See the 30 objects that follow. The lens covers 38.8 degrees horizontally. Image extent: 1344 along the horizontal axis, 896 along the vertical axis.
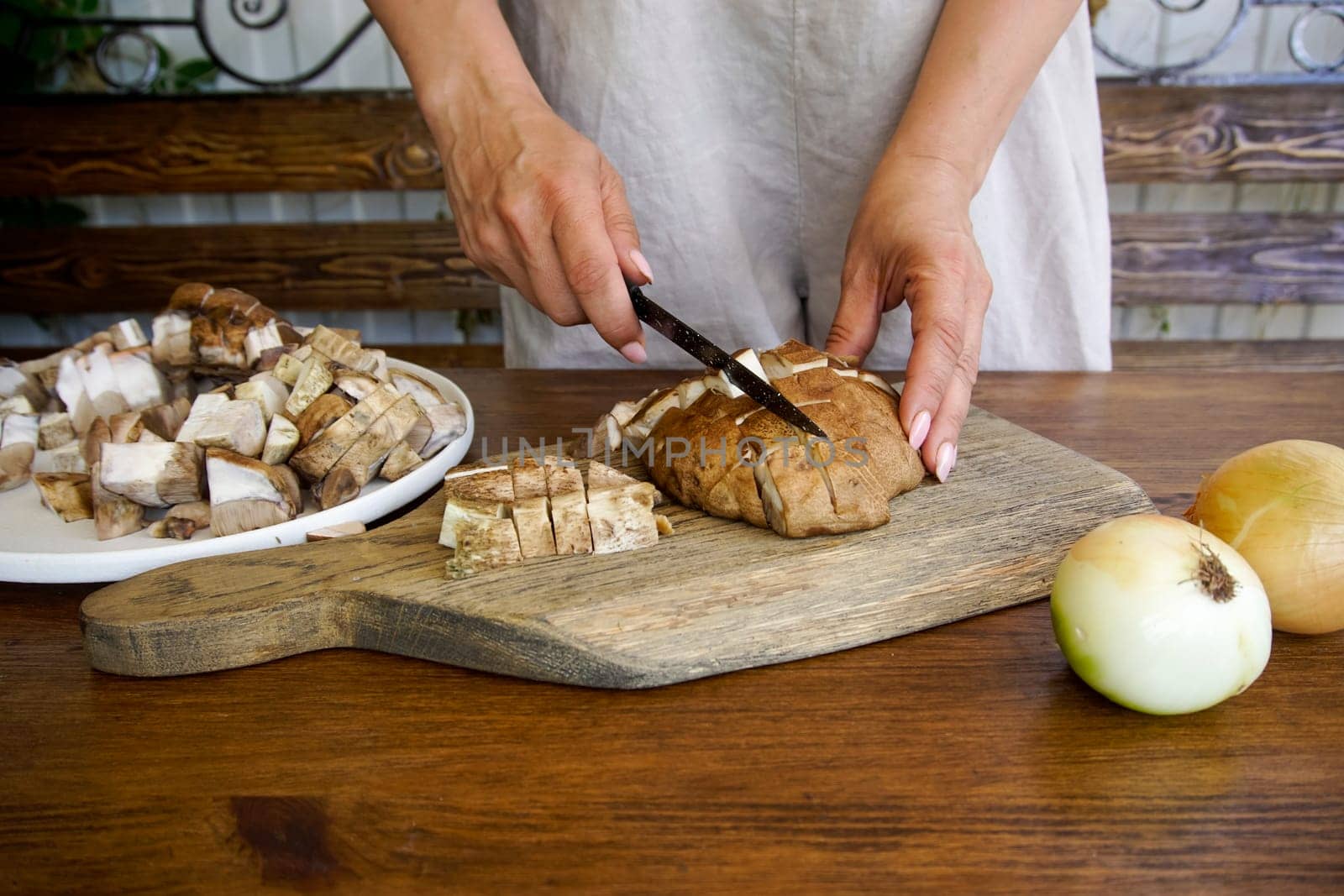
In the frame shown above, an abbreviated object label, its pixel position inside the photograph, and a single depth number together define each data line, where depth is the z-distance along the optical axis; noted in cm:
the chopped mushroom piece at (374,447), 79
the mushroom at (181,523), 77
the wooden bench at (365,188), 172
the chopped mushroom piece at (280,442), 79
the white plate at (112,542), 75
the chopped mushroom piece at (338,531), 77
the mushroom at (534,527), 73
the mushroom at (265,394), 82
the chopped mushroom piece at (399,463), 82
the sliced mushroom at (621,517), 74
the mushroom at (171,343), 88
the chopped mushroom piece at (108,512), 77
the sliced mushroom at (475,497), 73
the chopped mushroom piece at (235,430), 79
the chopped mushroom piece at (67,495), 79
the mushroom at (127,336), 90
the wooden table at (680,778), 61
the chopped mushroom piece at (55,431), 85
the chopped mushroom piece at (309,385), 82
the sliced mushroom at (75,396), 86
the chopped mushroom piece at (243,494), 77
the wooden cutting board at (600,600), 69
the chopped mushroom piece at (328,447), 79
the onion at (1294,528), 69
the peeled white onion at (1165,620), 65
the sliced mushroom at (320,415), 80
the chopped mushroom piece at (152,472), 77
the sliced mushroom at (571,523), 74
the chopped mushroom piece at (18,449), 82
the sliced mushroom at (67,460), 82
